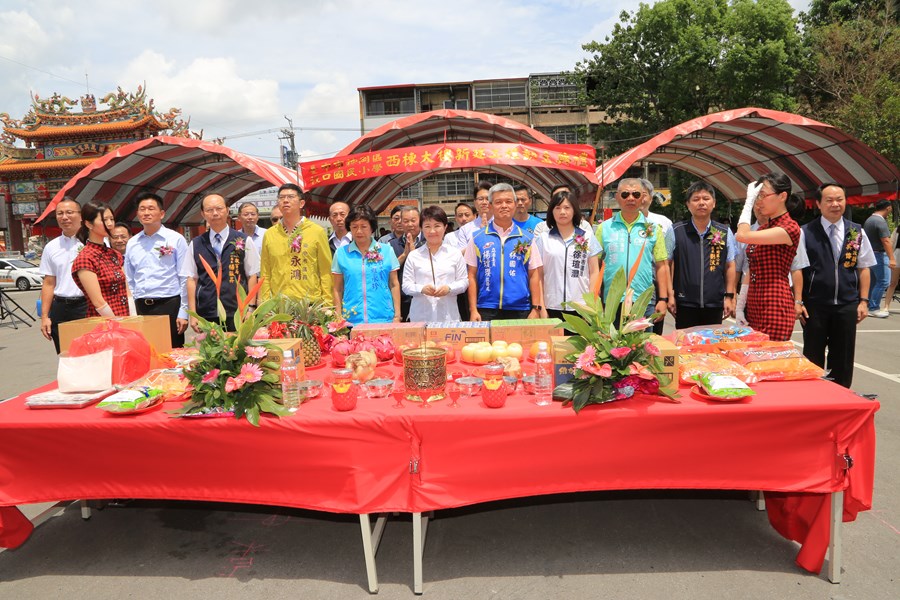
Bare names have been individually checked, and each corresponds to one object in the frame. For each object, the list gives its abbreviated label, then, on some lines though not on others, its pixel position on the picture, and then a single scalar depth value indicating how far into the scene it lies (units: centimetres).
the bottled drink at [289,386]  208
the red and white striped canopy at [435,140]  596
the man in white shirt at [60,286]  393
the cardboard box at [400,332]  278
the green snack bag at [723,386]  196
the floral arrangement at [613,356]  197
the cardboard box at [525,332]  273
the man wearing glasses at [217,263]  385
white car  1719
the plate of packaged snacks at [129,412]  208
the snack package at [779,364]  225
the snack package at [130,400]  205
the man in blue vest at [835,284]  348
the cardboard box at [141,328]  266
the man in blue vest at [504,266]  355
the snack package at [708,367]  217
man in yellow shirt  371
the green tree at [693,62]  1639
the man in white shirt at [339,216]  460
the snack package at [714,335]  259
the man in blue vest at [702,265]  367
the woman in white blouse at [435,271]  341
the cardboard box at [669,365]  204
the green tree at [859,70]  1091
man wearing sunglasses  353
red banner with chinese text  482
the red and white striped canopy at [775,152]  559
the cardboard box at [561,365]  209
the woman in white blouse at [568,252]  354
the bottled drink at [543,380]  211
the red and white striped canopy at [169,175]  541
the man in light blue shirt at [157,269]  383
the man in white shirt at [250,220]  542
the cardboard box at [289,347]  215
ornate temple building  2477
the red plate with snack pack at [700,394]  199
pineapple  267
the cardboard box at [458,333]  274
